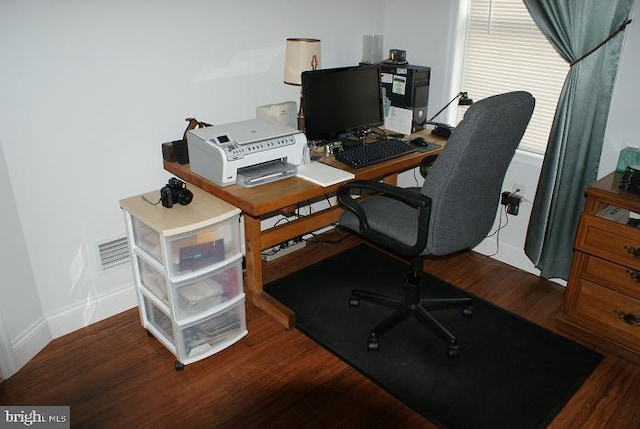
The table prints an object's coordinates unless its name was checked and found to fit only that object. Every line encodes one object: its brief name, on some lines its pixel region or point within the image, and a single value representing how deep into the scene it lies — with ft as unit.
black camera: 7.44
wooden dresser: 7.49
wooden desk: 7.32
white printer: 7.48
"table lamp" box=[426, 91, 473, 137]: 9.77
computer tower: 9.97
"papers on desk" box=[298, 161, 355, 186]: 7.71
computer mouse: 9.40
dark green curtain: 8.09
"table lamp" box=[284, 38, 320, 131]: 8.99
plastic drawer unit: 7.18
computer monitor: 8.79
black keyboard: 8.38
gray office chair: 6.46
